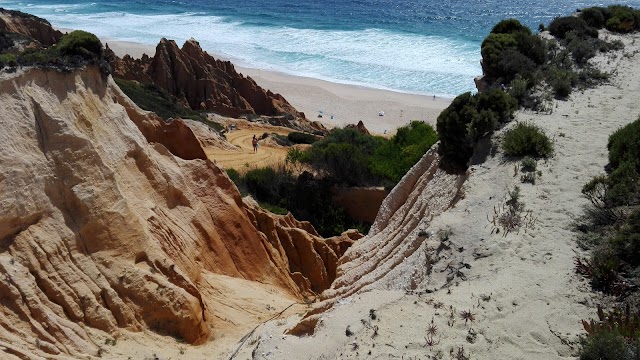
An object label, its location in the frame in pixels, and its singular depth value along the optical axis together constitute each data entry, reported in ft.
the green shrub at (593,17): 81.46
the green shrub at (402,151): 81.76
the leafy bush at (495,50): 62.18
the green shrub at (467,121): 46.78
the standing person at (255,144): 115.42
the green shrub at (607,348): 23.22
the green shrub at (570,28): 74.43
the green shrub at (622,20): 80.89
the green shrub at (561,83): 55.21
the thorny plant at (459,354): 25.59
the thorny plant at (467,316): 27.84
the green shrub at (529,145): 42.88
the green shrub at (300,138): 127.03
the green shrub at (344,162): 87.04
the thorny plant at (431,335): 26.55
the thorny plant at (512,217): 34.60
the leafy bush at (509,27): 72.74
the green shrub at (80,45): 49.95
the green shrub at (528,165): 40.81
